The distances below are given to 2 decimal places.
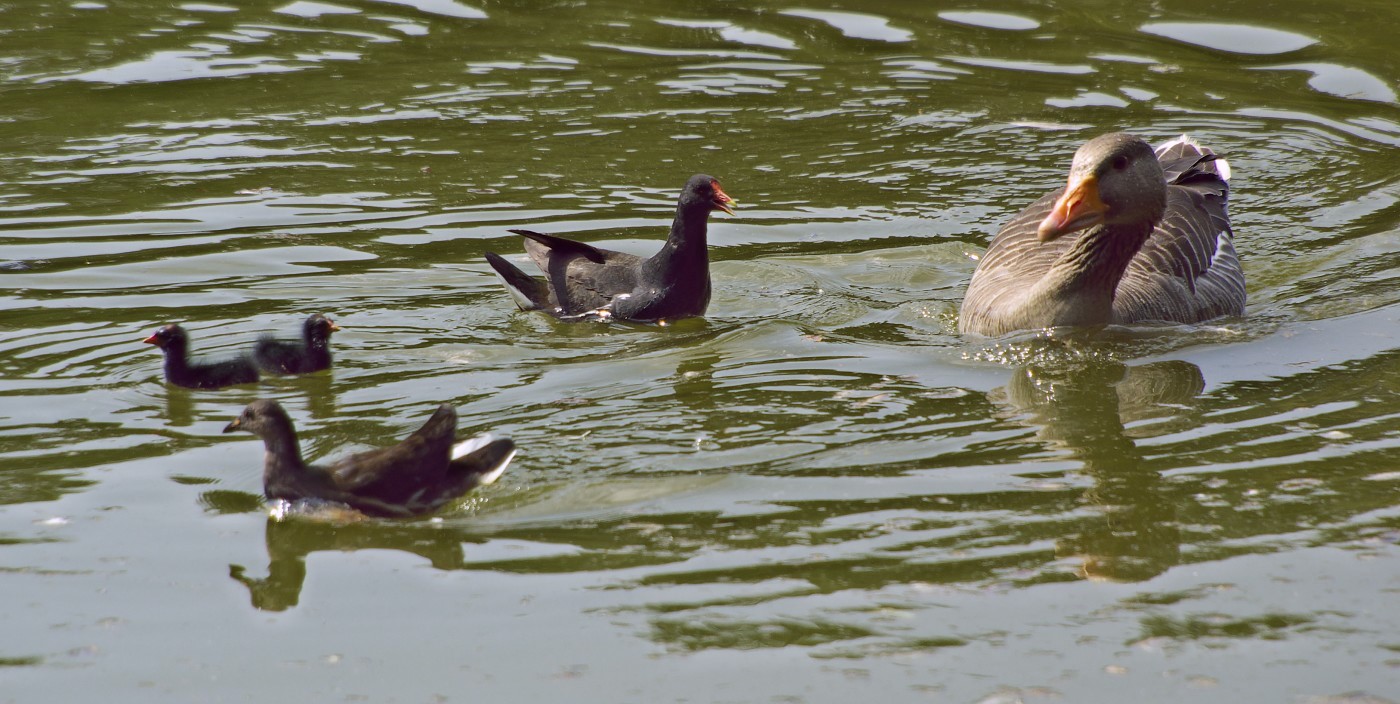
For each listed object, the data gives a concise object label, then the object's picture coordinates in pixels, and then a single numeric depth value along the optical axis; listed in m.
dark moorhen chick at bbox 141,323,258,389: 16.47
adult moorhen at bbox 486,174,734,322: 18.98
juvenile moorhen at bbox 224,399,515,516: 12.28
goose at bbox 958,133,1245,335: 17.05
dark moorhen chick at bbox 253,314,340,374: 16.83
